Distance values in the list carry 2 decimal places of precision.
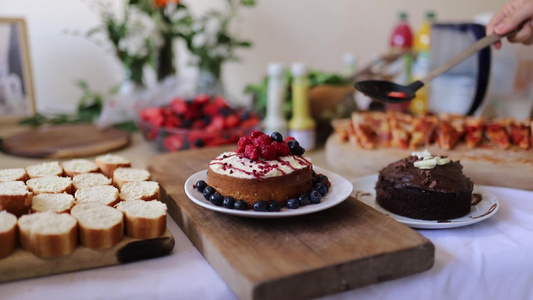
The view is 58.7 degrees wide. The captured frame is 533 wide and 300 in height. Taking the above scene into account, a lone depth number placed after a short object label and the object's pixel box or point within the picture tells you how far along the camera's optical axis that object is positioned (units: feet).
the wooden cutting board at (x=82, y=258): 2.93
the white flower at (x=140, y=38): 7.61
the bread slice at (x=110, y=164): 4.40
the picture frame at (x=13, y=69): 6.98
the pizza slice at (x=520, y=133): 5.07
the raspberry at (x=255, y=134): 3.83
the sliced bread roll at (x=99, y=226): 3.05
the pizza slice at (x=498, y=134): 5.12
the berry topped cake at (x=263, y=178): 3.47
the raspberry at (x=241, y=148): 3.76
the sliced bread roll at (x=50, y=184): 3.72
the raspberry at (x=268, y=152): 3.58
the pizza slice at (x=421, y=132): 5.35
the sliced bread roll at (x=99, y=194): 3.58
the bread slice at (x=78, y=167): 4.25
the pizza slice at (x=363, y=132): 5.44
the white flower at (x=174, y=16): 7.70
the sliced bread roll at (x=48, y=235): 2.93
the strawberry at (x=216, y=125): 6.09
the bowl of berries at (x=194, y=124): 5.98
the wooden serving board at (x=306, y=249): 2.73
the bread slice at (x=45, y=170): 4.12
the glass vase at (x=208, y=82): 8.04
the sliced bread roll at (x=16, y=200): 3.33
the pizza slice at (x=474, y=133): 5.22
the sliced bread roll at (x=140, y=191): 3.68
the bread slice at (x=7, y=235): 2.92
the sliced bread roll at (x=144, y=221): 3.21
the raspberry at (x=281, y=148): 3.69
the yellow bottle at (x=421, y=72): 7.72
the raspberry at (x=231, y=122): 6.19
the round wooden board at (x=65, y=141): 6.03
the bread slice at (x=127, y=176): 4.06
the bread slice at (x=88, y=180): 3.93
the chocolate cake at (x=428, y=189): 3.72
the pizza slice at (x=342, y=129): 5.74
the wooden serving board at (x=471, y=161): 4.69
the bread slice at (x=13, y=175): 3.91
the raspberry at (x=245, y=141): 3.77
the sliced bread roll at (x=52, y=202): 3.34
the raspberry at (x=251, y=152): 3.59
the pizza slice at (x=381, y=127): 5.54
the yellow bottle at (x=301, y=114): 6.36
